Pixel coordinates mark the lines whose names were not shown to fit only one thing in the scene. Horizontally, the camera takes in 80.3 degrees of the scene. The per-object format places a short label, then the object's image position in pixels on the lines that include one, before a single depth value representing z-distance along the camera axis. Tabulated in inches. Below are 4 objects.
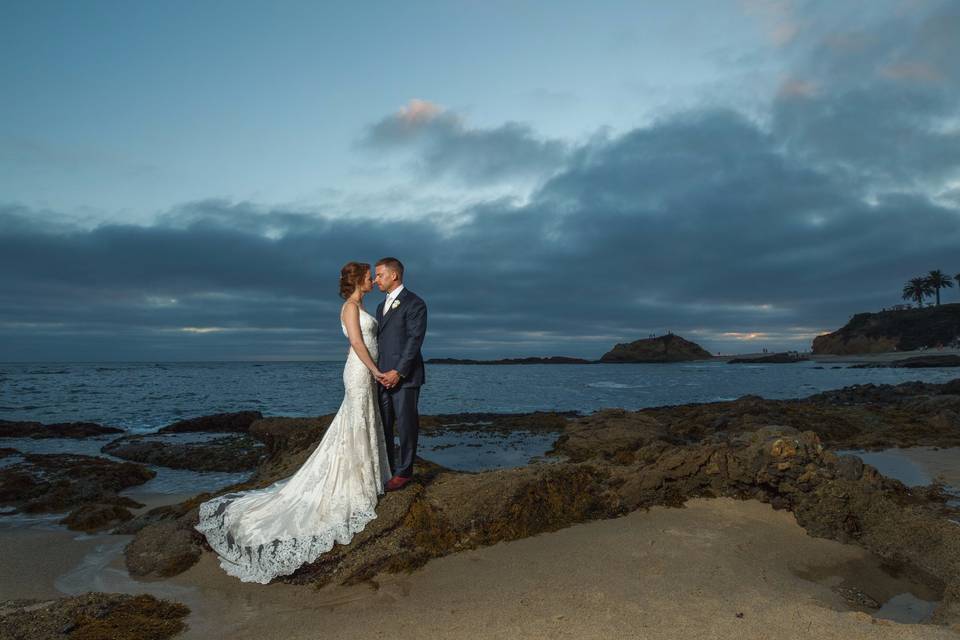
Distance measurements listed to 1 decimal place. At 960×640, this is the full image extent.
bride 221.4
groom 239.3
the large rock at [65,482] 401.7
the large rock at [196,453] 567.8
